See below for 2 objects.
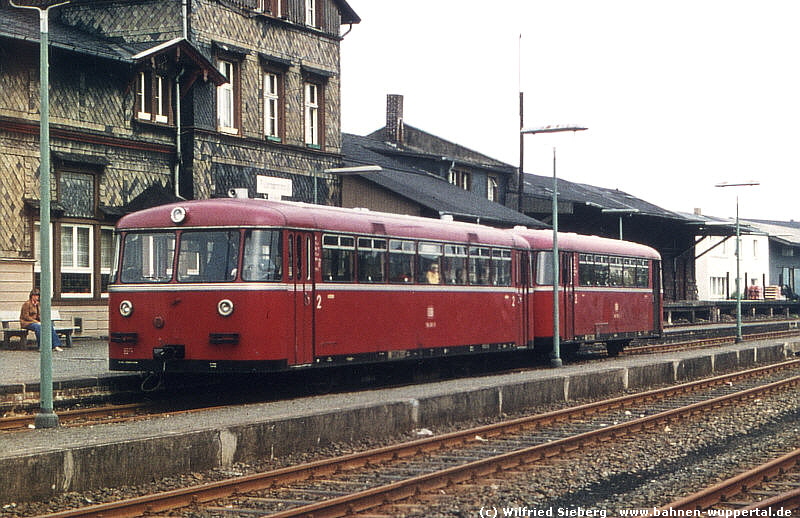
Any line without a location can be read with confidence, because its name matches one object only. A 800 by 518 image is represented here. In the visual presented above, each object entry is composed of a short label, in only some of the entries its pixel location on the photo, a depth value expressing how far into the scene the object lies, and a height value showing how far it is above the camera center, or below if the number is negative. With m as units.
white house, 71.69 +2.08
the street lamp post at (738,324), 34.75 -0.75
